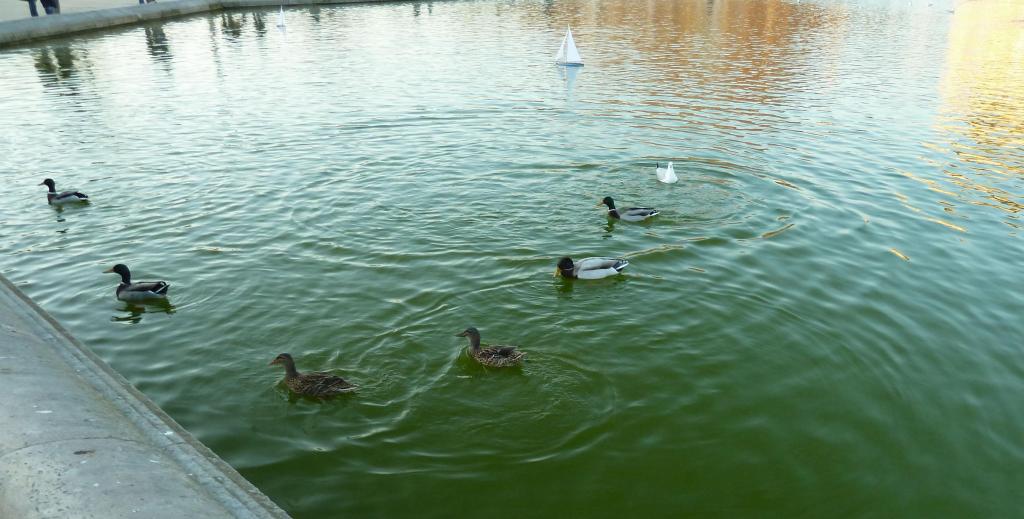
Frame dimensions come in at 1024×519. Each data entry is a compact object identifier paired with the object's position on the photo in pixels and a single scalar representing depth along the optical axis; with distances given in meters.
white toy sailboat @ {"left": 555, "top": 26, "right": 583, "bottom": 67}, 33.34
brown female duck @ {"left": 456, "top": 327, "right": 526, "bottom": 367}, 9.14
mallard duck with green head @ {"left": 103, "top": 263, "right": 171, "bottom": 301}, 11.22
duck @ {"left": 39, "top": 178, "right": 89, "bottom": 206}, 15.27
